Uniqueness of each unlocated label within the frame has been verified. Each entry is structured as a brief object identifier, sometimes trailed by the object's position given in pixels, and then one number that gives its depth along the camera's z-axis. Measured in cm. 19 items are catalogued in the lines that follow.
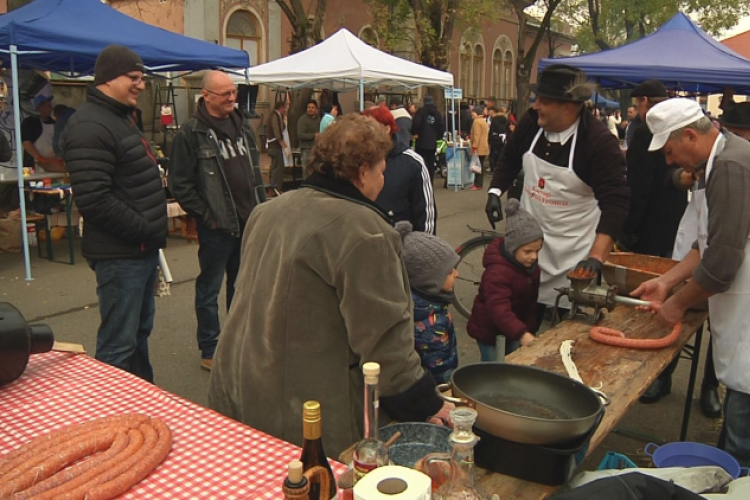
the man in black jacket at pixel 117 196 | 332
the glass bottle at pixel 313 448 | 146
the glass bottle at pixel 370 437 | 148
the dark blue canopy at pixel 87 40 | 688
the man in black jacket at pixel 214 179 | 444
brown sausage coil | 159
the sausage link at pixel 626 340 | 292
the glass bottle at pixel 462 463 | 138
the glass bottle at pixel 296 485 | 133
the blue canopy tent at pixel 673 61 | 821
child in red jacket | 353
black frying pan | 174
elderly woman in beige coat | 196
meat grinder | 315
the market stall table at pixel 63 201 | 767
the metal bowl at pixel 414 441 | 183
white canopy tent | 1085
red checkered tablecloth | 171
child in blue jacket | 300
